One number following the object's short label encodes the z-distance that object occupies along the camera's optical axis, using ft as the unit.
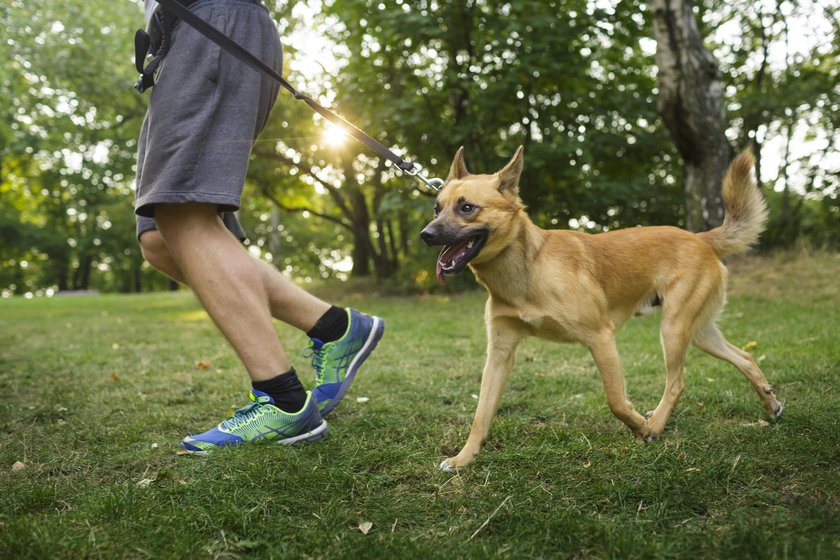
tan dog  9.57
